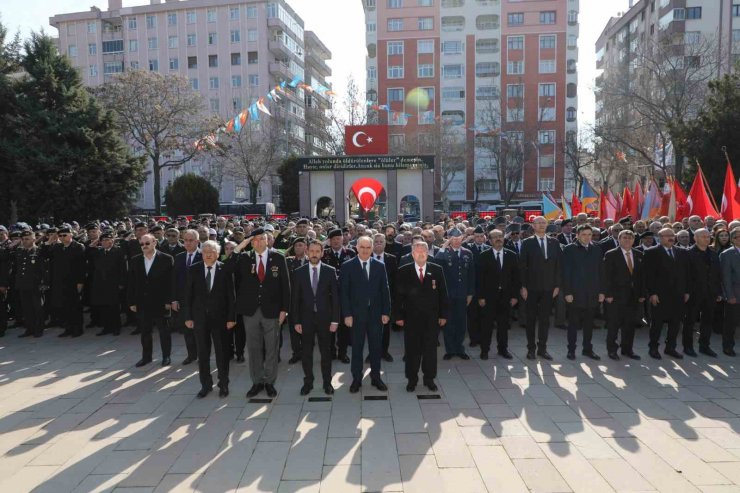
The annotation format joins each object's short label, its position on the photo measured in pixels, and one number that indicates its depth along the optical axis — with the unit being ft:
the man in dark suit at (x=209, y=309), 21.66
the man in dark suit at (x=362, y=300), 21.88
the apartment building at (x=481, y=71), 194.39
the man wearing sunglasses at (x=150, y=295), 26.18
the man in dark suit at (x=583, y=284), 26.50
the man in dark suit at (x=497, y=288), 26.89
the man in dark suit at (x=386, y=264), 27.12
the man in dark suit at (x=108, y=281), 32.71
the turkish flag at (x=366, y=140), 87.25
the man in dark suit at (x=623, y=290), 26.43
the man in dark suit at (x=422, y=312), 21.98
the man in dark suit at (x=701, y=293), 27.12
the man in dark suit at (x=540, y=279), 26.58
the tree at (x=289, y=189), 120.47
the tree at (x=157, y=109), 113.39
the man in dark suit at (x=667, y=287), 26.40
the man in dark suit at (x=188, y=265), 26.35
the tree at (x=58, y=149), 73.92
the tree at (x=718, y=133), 59.67
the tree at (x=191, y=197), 117.39
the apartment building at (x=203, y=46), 201.77
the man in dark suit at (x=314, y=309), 21.70
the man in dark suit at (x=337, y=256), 27.07
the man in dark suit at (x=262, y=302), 21.26
